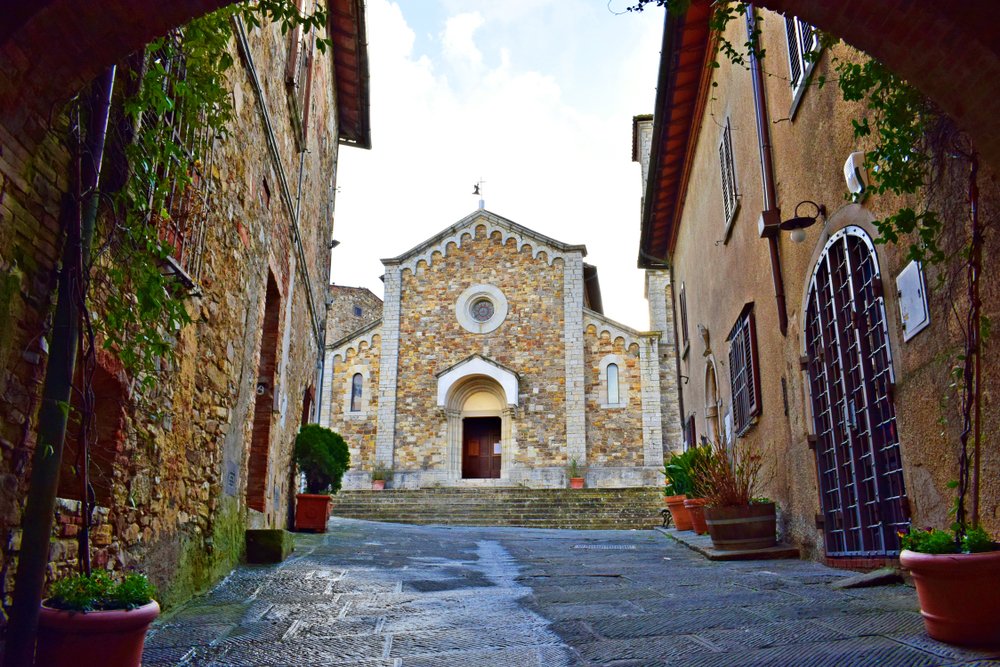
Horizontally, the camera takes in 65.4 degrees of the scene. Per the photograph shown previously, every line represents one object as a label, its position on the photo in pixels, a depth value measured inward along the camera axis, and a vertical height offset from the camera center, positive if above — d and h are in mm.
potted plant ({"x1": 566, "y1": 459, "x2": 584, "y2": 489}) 20984 +1219
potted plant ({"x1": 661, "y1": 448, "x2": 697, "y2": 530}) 10580 +435
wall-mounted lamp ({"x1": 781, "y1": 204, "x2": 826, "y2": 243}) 5512 +2080
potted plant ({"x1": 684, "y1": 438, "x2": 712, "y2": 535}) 8555 +335
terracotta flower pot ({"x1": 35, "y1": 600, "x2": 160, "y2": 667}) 2506 -376
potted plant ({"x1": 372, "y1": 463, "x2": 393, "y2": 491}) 21828 +1208
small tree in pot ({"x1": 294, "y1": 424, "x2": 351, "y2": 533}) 9508 +580
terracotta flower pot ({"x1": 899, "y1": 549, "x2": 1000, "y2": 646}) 2740 -255
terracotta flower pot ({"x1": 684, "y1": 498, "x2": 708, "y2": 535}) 9195 +78
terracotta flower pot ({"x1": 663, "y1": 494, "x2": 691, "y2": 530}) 10867 +104
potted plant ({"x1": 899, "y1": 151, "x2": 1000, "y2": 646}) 2748 -141
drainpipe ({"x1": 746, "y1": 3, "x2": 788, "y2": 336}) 6633 +2729
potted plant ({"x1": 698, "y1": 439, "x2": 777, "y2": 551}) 6758 +51
